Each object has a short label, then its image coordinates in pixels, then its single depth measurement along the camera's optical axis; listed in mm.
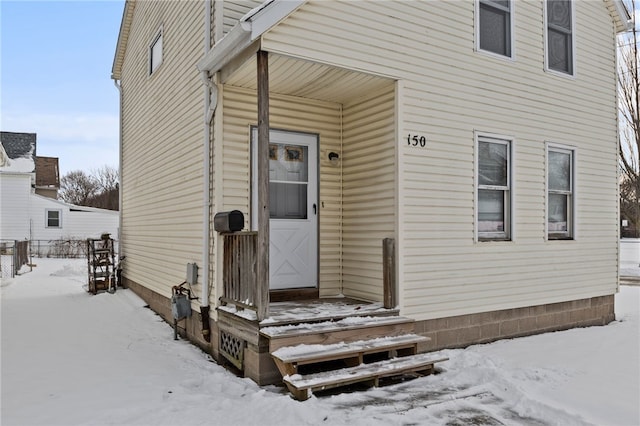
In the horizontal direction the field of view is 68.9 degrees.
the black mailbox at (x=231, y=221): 4832
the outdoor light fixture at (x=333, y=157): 6469
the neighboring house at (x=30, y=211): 21531
